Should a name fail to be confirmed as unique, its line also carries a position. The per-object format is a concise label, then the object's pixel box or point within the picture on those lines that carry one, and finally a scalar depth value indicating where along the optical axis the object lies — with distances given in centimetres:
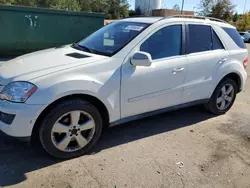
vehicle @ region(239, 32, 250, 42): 2119
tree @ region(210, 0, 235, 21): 3361
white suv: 218
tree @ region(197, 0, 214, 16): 3468
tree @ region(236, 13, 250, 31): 3184
